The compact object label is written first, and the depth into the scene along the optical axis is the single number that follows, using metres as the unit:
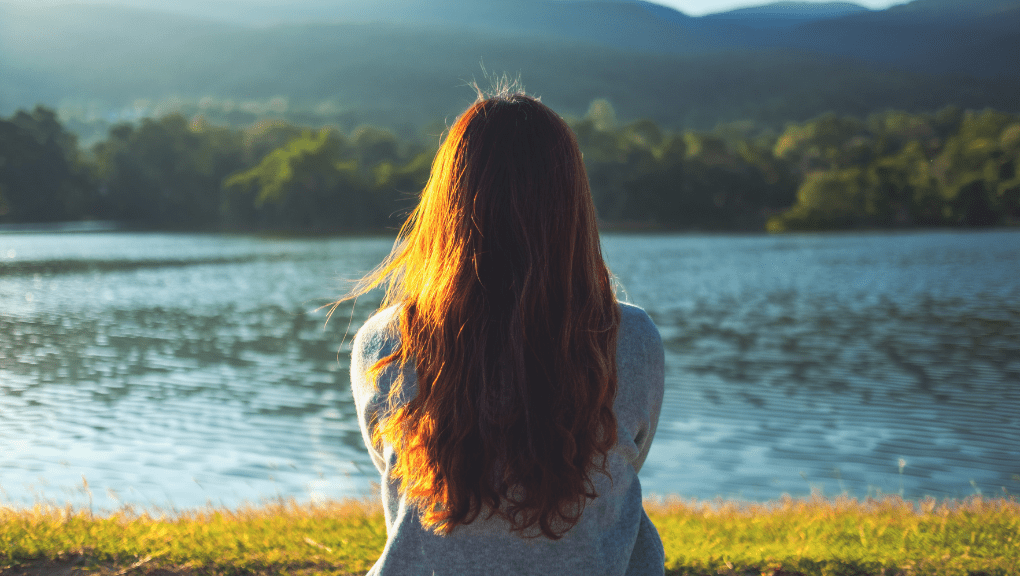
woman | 1.84
